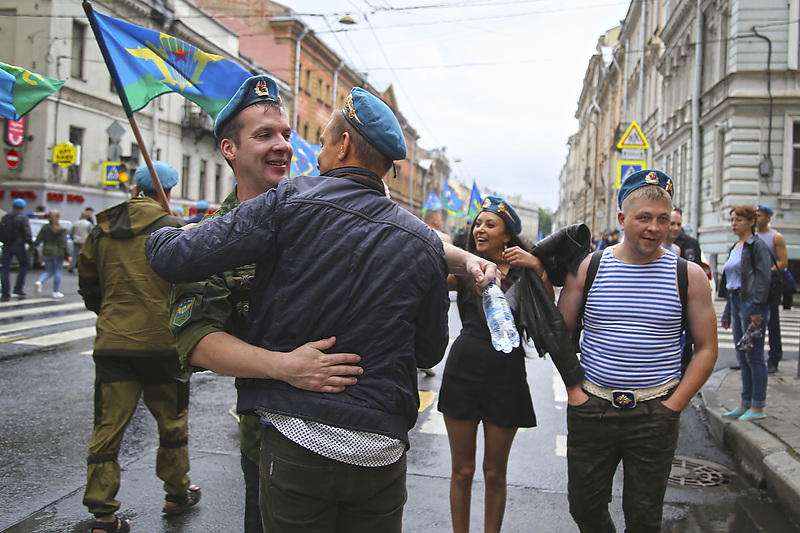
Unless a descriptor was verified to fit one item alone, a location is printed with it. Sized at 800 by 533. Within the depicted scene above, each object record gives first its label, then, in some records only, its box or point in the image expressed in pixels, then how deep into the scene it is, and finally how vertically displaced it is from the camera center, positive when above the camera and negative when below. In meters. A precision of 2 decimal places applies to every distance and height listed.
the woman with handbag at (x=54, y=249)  14.05 +0.15
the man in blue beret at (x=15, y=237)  13.74 +0.38
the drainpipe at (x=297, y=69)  42.25 +12.43
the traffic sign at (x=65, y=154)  18.41 +2.89
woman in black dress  3.59 -0.76
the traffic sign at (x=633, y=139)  13.25 +2.72
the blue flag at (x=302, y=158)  9.87 +1.59
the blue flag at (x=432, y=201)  28.76 +2.96
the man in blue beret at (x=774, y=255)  8.35 +0.30
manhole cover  4.84 -1.51
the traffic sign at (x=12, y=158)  18.89 +2.87
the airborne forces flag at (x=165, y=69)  4.21 +1.27
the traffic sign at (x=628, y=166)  12.62 +2.08
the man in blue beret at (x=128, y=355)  3.66 -0.55
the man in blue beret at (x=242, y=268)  2.04 -0.02
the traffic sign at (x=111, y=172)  17.58 +2.27
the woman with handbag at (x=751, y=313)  6.01 -0.34
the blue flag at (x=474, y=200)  28.97 +3.09
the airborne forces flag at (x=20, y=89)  4.07 +1.06
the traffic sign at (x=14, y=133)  22.05 +4.11
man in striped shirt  3.03 -0.46
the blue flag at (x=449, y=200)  34.78 +3.64
